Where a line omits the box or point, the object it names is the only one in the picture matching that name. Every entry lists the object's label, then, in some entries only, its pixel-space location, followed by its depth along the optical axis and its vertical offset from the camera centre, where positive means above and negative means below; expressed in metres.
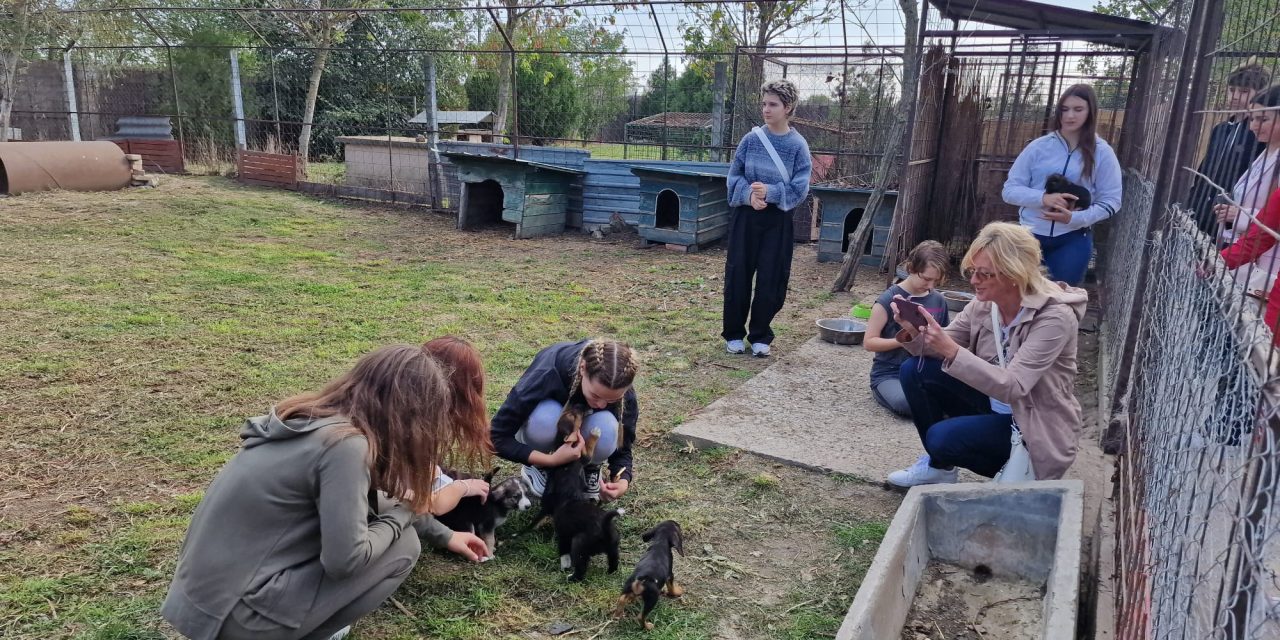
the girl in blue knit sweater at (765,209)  5.38 -0.40
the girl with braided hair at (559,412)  3.16 -1.10
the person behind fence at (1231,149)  2.90 +0.09
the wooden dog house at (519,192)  10.43 -0.71
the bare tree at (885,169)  7.84 -0.15
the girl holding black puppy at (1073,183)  4.95 -0.13
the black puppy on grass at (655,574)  2.68 -1.40
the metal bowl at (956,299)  6.23 -1.06
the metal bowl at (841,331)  5.91 -1.28
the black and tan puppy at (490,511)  3.05 -1.40
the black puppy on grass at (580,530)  2.91 -1.37
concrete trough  2.55 -1.29
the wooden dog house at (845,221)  8.84 -0.75
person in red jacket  1.88 -0.20
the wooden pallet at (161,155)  14.94 -0.62
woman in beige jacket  3.01 -0.73
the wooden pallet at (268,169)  13.93 -0.74
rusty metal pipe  11.54 -0.73
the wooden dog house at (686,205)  9.71 -0.73
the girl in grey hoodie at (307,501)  2.19 -1.00
